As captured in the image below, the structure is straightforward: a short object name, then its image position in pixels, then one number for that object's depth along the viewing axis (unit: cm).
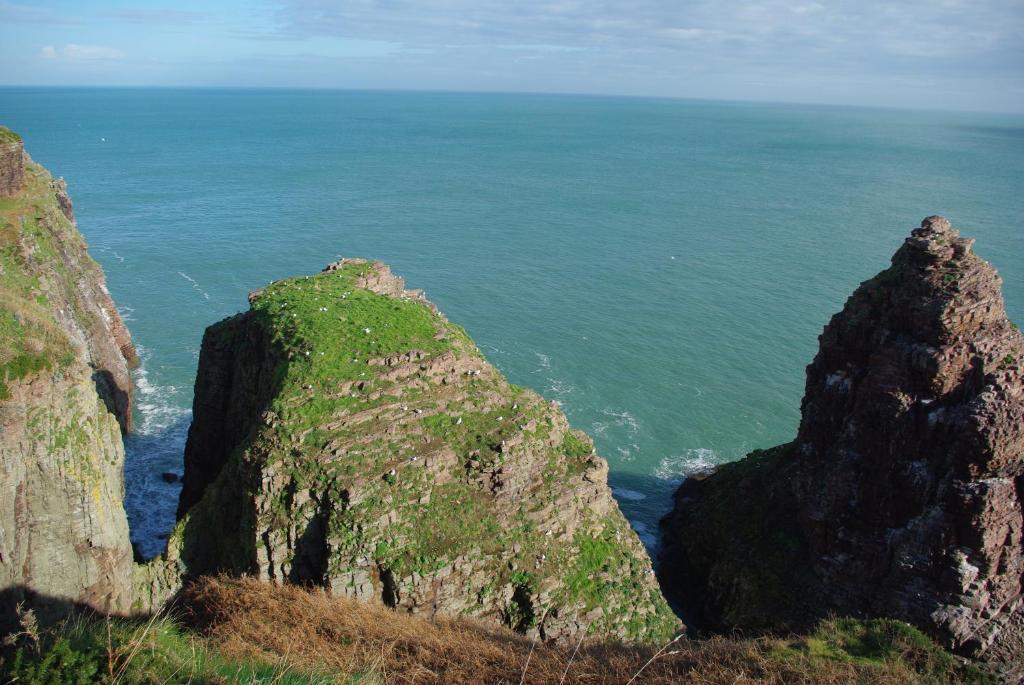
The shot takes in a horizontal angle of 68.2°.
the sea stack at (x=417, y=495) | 2747
